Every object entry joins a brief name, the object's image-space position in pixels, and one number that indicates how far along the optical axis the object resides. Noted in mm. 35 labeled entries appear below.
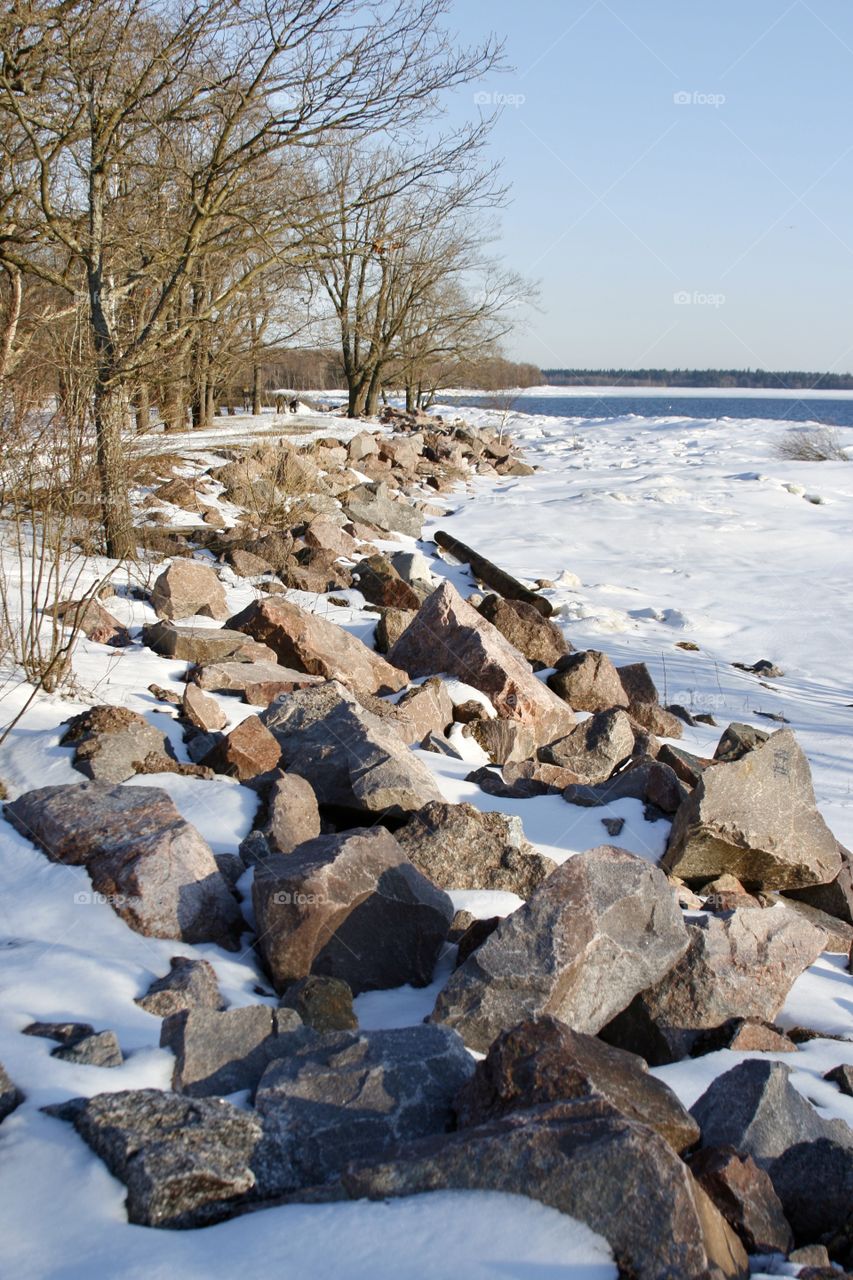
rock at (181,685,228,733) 5312
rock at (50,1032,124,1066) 2535
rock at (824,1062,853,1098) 2994
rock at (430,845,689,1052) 2963
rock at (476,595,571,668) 8336
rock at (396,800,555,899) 3979
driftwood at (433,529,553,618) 10336
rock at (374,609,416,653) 7840
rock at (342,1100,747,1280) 1848
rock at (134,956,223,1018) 2891
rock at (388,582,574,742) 6747
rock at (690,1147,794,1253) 2143
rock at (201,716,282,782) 4703
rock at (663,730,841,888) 4379
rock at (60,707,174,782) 4363
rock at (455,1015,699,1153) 2232
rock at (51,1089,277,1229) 2012
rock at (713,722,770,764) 5781
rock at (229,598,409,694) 6863
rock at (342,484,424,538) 13578
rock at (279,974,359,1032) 2977
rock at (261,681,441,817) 4285
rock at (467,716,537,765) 6016
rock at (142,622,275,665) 6609
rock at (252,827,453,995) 3258
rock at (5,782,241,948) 3371
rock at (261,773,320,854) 3977
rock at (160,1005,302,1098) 2566
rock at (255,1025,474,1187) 2279
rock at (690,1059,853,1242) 2305
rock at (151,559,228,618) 7738
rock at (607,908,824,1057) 3275
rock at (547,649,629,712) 7398
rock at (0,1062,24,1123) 2293
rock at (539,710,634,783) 5797
